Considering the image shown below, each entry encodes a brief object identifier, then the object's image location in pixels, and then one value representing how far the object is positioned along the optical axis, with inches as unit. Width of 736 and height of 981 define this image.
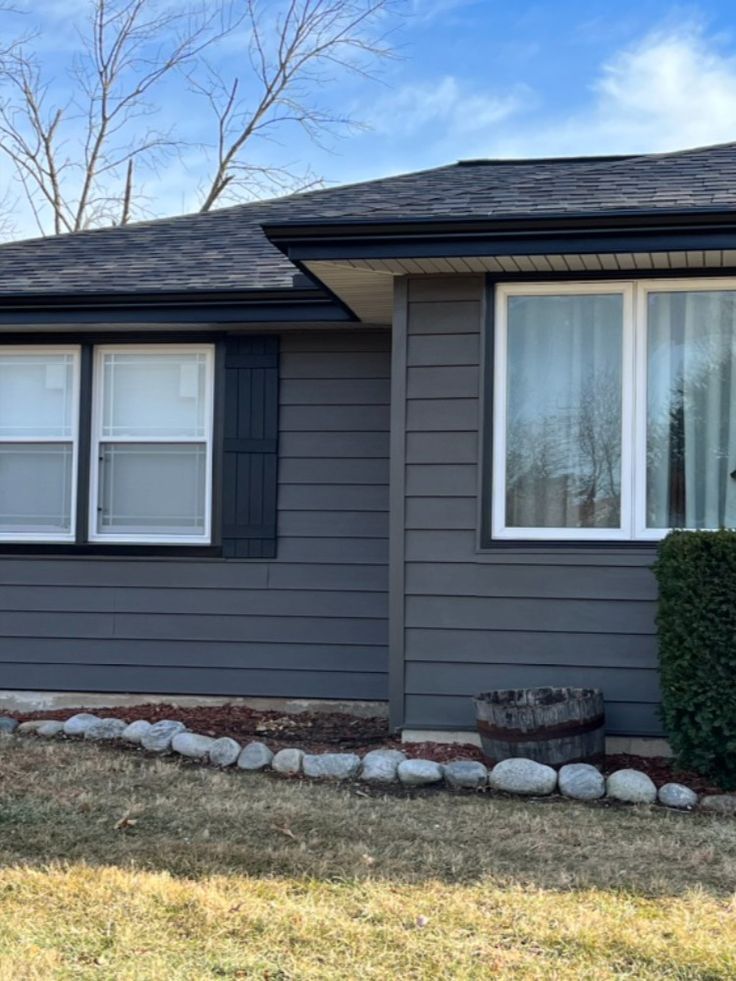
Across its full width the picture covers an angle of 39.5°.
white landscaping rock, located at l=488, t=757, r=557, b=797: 187.3
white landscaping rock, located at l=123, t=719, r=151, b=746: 224.7
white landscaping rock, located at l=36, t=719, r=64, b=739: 232.8
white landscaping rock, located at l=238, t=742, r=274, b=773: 206.7
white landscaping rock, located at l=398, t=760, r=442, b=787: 193.9
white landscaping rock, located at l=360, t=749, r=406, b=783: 196.9
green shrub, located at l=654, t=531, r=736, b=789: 183.3
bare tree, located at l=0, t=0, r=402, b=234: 776.9
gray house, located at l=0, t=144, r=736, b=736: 210.8
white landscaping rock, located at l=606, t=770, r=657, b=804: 182.9
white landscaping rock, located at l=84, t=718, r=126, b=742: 229.0
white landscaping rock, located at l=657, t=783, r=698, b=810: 180.4
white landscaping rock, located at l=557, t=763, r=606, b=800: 185.3
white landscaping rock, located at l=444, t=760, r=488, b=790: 192.2
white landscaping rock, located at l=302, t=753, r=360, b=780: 199.0
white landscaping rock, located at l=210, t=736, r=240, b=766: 210.1
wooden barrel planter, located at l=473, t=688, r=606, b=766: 193.3
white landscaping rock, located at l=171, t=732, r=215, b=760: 214.4
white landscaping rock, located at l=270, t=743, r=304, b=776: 203.5
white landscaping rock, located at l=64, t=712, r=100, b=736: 231.0
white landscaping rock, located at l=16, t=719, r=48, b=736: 236.8
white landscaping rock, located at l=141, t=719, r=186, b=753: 220.2
